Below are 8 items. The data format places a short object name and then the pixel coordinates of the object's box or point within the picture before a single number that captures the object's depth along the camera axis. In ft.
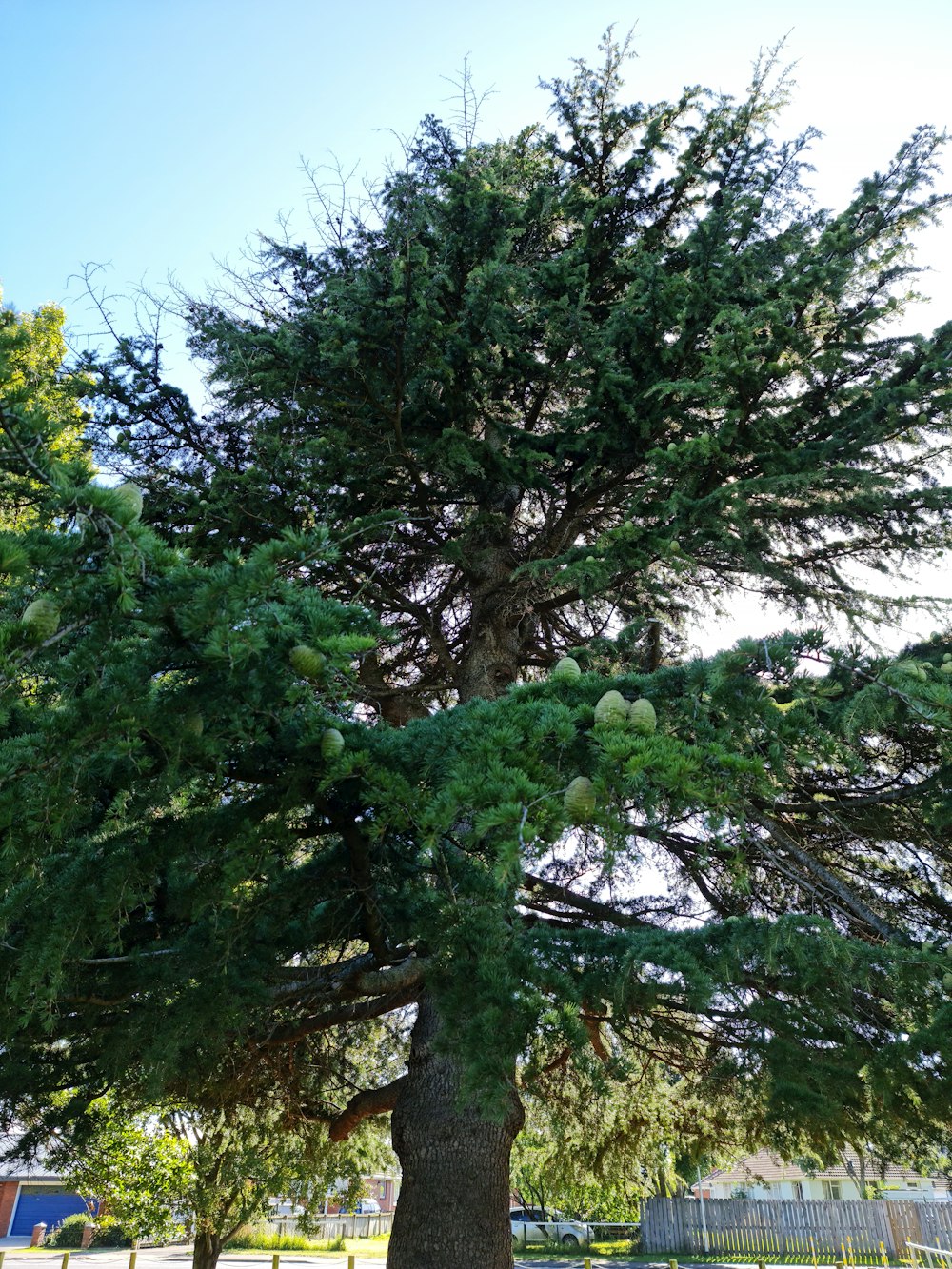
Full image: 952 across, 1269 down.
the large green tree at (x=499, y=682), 10.35
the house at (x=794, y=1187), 91.17
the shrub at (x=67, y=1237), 103.33
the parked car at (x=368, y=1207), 134.16
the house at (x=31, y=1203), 115.24
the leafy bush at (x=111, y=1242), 107.32
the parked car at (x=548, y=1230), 109.29
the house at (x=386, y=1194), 157.48
